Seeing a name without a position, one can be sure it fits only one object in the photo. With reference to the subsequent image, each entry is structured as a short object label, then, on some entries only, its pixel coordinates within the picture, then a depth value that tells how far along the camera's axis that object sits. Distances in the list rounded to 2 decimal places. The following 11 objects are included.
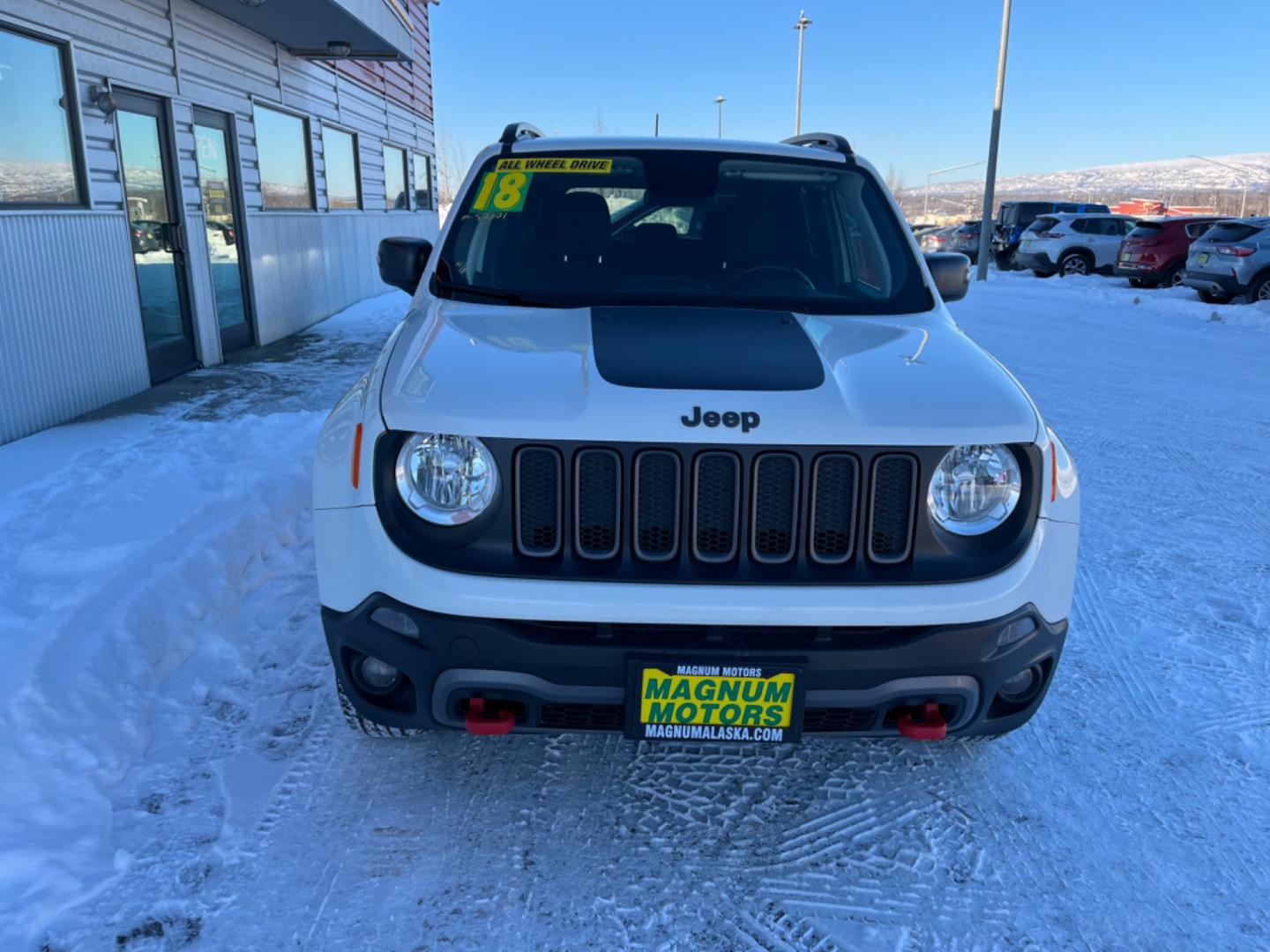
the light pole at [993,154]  21.55
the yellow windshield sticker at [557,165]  3.60
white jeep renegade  2.16
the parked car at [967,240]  27.95
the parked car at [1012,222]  26.31
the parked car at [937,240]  30.72
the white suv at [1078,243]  21.67
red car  18.55
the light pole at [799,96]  40.50
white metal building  6.27
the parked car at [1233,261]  15.06
